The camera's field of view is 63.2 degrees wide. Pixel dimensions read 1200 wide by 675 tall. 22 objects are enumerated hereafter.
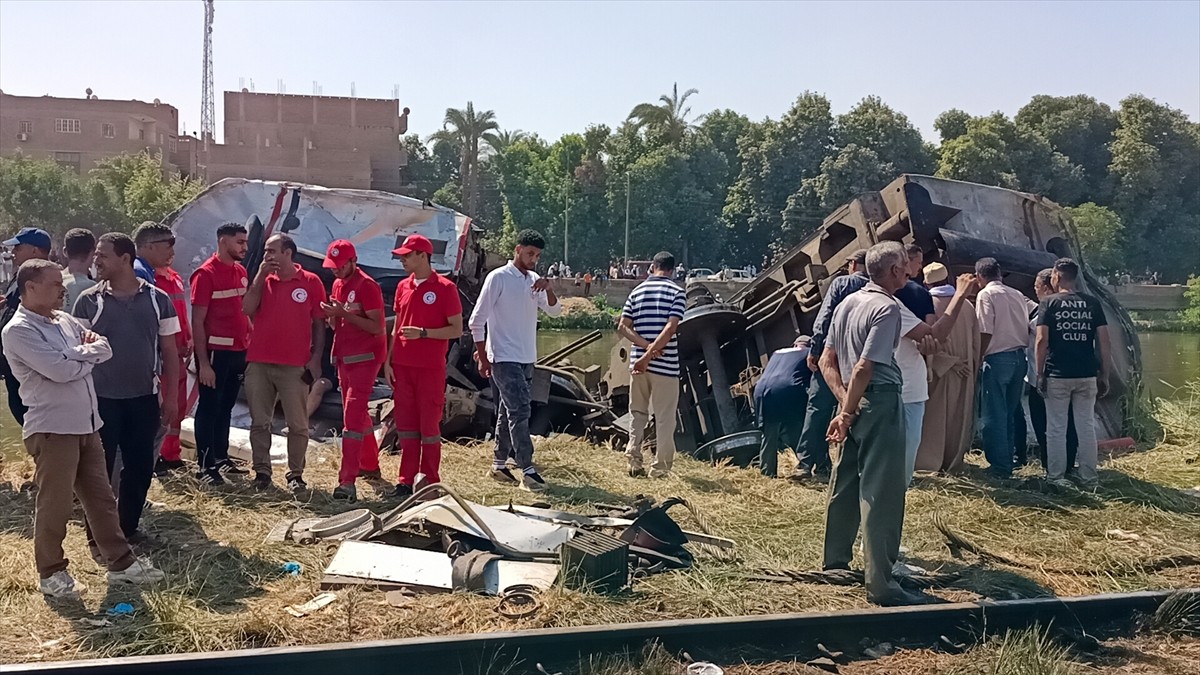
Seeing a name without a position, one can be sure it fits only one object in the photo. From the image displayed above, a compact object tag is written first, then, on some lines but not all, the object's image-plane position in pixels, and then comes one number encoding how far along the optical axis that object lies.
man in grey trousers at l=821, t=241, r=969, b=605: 4.73
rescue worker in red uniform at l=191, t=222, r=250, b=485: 6.82
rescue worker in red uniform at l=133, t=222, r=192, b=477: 6.39
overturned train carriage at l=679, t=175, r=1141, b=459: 9.66
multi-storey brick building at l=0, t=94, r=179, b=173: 59.50
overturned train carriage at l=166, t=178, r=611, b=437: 10.31
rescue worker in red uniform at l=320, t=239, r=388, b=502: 6.83
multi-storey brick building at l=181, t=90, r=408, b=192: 60.03
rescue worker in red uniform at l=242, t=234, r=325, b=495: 6.70
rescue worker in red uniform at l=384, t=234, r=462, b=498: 6.76
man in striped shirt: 7.91
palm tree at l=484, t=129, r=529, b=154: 66.38
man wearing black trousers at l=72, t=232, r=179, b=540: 5.16
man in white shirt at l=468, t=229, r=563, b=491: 7.25
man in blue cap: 6.31
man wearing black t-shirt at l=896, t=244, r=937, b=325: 6.14
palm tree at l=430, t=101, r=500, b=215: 65.12
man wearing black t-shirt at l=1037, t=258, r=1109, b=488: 7.54
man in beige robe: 7.84
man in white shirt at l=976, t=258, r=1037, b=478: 8.09
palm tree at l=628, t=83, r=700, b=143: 61.75
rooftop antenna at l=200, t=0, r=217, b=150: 57.34
